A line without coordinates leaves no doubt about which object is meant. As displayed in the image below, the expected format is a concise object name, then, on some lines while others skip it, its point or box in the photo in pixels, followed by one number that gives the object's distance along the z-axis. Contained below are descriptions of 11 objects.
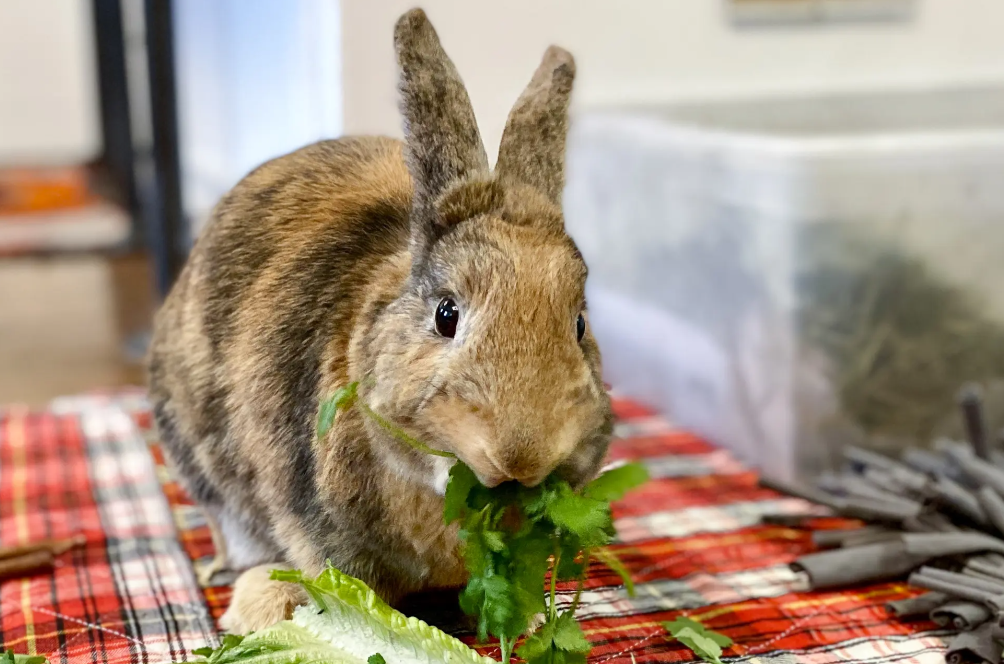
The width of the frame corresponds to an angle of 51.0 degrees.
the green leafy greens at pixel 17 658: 0.91
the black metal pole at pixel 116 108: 2.58
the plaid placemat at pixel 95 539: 1.06
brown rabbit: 0.77
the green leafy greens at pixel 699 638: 1.00
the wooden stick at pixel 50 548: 1.21
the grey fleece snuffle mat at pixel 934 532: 1.08
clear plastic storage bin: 1.42
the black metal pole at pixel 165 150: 1.99
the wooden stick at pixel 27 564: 1.19
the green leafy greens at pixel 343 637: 0.86
